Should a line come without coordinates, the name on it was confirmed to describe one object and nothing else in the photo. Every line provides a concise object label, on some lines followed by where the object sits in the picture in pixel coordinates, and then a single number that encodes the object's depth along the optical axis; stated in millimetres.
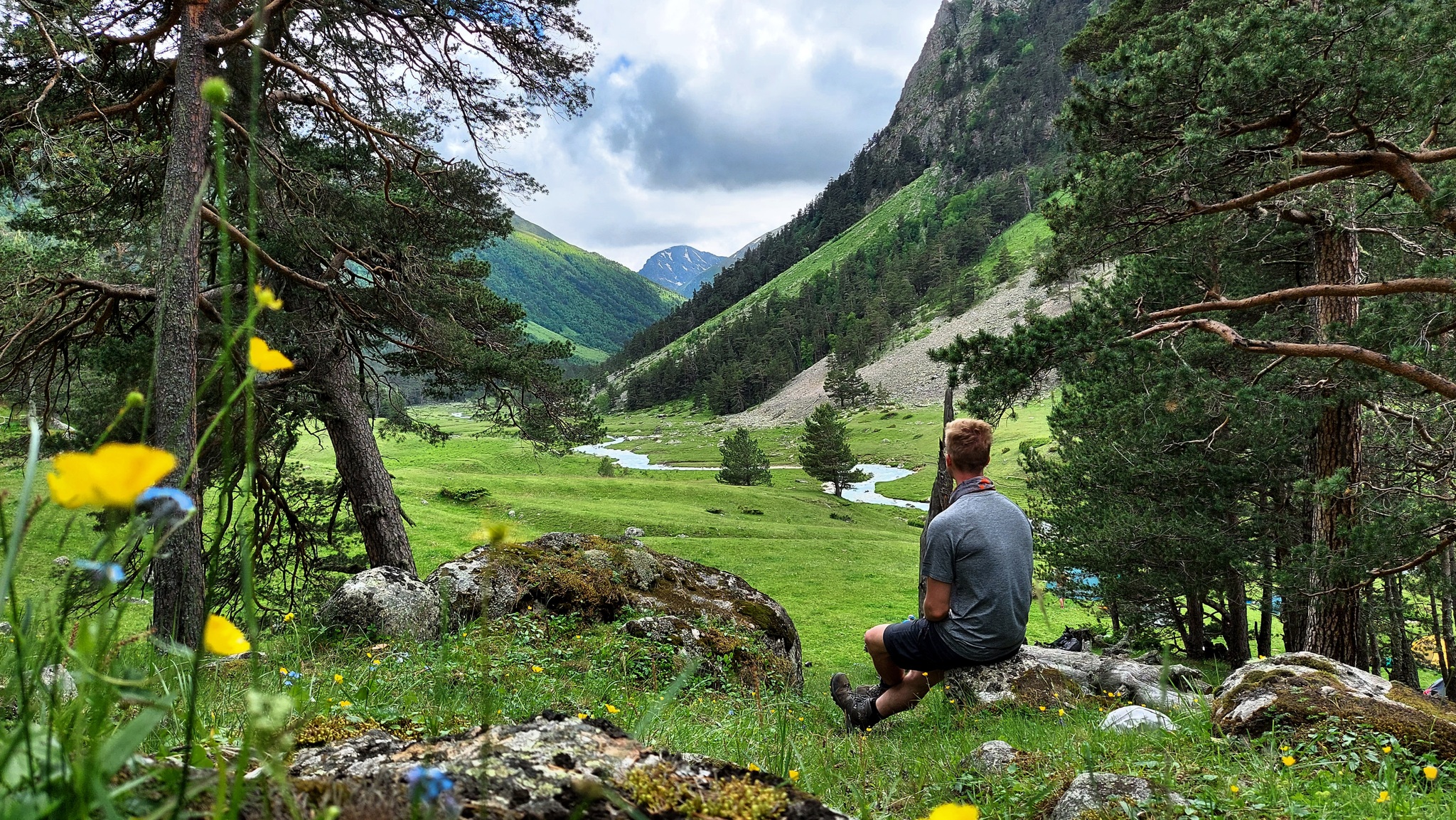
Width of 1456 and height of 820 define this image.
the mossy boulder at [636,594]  6941
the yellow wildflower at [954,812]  753
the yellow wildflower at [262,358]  824
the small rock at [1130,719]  3884
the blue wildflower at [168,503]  821
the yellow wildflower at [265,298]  750
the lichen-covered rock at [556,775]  1297
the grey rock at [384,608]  6062
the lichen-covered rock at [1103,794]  2402
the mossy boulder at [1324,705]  3209
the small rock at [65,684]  982
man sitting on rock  4465
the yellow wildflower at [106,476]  619
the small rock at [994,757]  3170
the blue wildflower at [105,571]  723
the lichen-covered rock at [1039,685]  6017
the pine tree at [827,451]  58938
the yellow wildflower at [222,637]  790
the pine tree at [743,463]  58969
